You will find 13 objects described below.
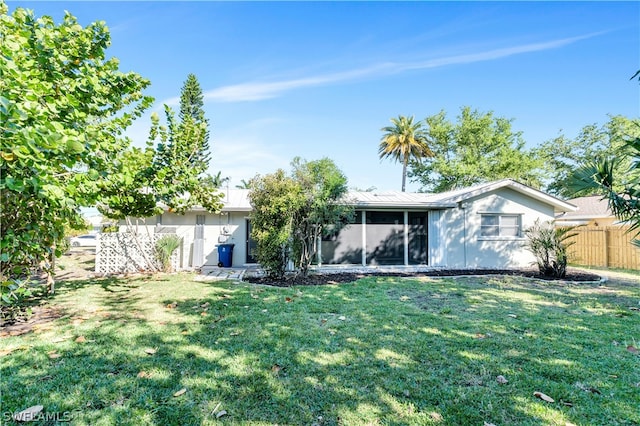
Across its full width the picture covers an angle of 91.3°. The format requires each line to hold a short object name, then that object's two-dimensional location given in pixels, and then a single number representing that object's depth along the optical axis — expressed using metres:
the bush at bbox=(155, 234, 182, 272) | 10.43
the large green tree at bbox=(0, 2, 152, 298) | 2.47
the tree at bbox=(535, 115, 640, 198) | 25.81
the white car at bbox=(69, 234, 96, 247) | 27.49
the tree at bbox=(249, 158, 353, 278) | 8.41
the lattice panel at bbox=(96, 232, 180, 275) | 10.38
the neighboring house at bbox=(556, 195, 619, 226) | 18.00
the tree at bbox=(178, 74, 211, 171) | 23.94
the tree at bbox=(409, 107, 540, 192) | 27.06
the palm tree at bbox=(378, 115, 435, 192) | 31.73
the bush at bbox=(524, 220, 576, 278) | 9.65
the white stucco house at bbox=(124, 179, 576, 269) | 12.16
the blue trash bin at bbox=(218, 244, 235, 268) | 11.99
